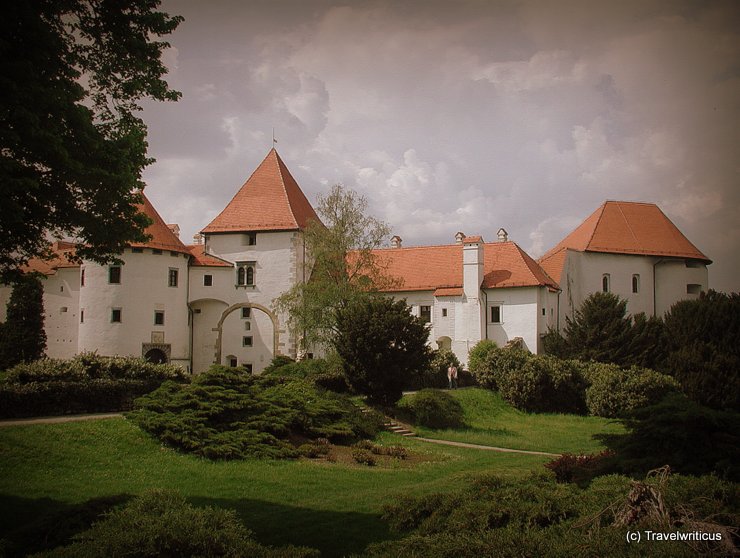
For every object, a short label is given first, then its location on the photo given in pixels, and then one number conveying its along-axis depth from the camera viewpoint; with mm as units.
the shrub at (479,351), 35812
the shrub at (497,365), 32156
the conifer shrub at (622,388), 29344
